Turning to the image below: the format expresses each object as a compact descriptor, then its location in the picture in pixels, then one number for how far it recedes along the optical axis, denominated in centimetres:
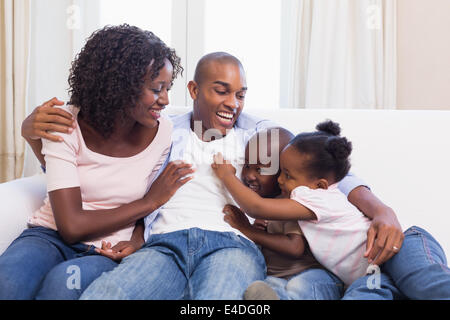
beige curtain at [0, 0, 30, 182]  274
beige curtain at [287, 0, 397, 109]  263
